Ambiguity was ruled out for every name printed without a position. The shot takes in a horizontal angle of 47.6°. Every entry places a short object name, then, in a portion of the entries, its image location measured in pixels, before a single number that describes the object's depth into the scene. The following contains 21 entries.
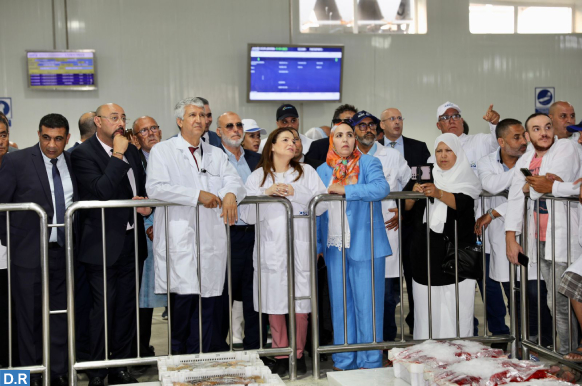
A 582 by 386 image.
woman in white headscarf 4.63
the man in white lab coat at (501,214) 4.88
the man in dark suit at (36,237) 4.25
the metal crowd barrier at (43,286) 4.01
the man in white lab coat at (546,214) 4.32
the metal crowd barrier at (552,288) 4.23
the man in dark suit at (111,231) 4.30
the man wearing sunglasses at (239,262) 4.84
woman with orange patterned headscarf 4.49
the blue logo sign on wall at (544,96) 10.89
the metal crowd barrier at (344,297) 4.38
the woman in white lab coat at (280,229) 4.46
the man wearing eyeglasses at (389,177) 5.11
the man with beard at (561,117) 5.72
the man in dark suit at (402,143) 5.86
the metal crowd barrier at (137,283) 4.07
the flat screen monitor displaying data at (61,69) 9.29
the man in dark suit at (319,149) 5.66
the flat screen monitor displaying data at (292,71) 9.88
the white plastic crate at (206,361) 3.82
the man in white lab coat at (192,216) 4.28
